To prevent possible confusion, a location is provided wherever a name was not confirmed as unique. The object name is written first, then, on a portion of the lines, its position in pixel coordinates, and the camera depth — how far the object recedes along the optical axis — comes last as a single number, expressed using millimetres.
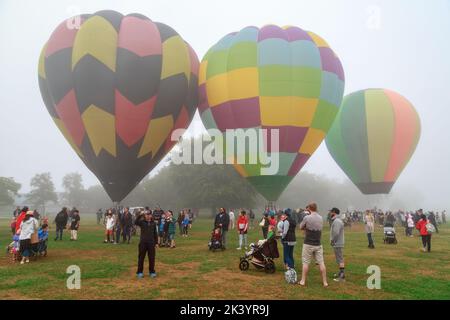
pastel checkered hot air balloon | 21875
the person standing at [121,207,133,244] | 17938
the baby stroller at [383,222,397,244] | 19047
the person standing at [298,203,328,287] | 8820
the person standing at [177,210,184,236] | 23000
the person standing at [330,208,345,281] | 9648
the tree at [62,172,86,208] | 140975
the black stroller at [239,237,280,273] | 10805
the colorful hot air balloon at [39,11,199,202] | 20062
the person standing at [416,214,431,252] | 15953
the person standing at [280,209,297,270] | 9938
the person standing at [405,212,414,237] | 23411
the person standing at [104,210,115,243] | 17870
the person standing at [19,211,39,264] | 11977
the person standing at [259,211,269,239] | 16133
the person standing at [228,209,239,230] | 27747
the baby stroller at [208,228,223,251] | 15331
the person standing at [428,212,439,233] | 26016
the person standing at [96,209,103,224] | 36000
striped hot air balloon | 33219
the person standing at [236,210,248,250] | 15068
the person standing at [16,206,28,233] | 12875
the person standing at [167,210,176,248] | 16625
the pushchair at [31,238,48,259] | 12672
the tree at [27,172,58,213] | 108625
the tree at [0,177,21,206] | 85688
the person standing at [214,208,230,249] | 15594
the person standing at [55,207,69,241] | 18495
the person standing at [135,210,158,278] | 9477
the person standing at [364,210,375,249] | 16973
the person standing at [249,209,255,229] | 34188
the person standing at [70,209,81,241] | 18859
